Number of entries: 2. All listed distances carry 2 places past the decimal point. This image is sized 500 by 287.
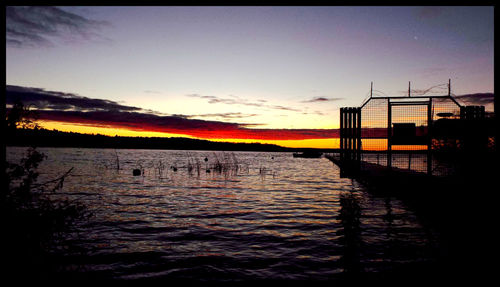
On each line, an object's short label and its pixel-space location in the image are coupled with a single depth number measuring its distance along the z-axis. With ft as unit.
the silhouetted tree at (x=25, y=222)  17.47
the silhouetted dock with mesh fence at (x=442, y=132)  45.83
